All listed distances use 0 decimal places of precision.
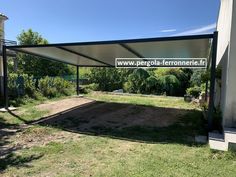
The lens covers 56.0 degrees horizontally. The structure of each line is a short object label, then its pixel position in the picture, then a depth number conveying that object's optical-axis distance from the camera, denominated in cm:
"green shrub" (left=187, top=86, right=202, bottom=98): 1467
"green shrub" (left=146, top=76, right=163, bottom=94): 1881
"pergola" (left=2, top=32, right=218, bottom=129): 637
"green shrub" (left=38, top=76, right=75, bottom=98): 1452
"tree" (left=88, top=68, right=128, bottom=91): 2128
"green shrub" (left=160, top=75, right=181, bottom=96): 1854
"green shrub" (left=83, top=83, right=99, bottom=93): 1848
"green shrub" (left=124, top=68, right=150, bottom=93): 1922
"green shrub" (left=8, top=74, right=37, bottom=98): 1292
